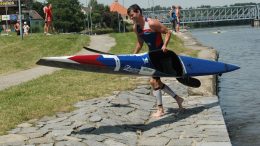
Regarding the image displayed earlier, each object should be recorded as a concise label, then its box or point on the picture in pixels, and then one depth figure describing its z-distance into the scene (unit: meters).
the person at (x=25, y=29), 32.97
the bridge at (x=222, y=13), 138.25
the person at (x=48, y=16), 25.59
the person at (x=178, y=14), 29.83
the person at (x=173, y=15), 29.58
